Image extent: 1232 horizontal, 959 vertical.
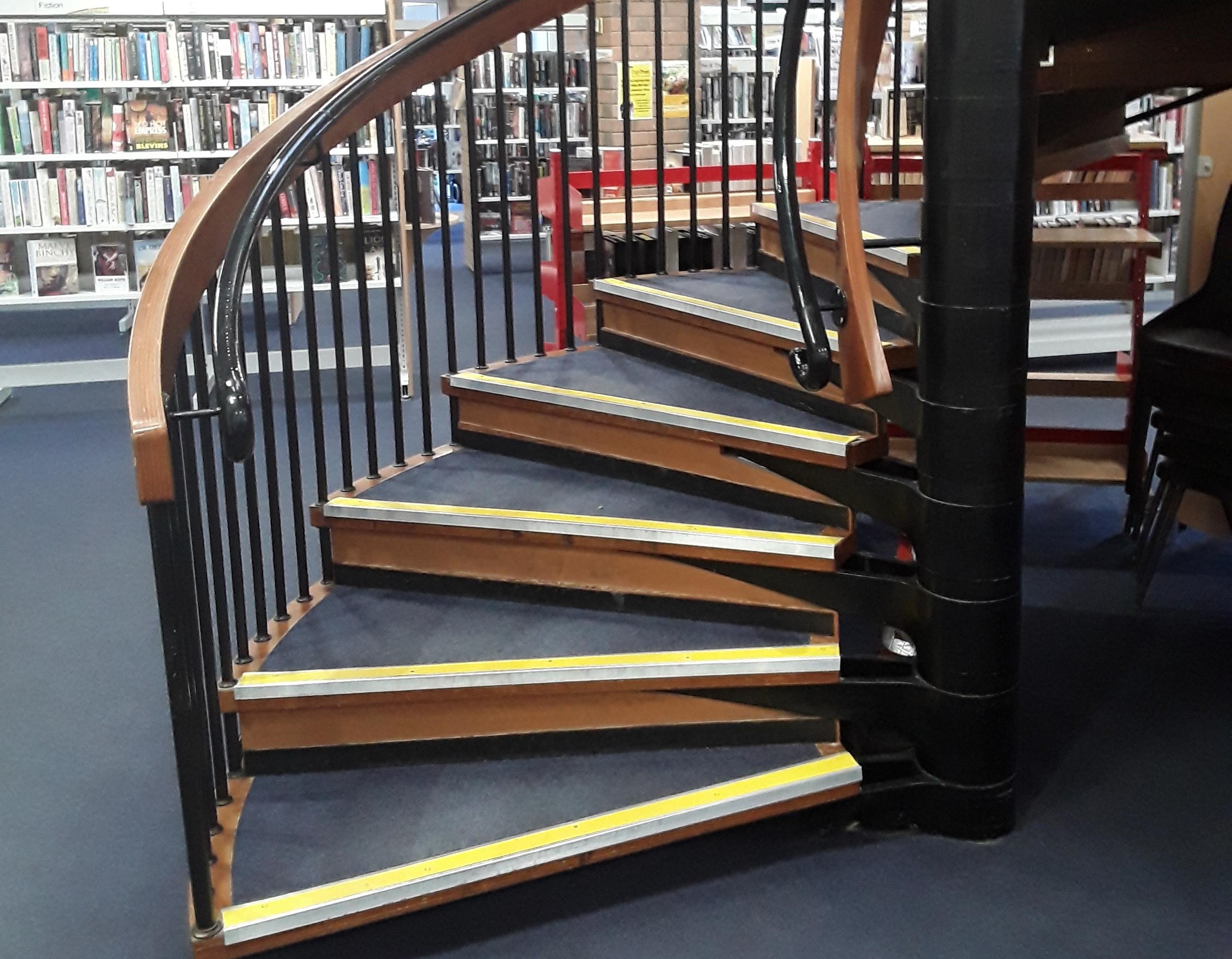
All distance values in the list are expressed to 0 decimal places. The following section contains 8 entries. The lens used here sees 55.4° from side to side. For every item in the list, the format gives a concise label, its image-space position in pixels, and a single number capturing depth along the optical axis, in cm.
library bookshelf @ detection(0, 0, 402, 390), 558
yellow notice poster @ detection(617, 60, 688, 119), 590
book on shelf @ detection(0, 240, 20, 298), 583
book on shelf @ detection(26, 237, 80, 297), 577
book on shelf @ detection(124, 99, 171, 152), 572
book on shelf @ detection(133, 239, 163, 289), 587
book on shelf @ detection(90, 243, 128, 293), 588
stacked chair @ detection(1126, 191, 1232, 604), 294
